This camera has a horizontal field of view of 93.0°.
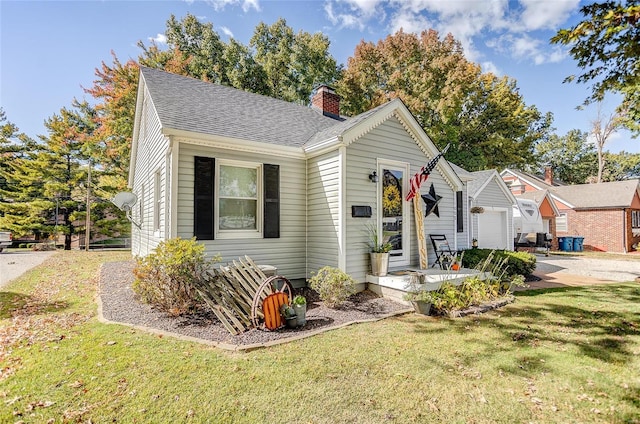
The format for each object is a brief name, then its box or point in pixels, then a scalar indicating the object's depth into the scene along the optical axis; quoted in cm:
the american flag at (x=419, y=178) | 818
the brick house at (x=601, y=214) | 2112
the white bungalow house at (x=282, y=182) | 672
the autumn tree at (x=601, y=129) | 2892
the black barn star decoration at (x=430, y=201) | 885
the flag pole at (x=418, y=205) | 824
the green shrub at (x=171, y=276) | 552
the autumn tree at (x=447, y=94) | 2167
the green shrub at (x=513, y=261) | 1000
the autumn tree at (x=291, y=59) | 2477
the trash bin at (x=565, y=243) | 2147
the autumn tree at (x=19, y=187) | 2136
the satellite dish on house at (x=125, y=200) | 952
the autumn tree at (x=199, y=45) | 2399
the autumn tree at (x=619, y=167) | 3512
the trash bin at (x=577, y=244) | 2130
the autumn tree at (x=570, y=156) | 4162
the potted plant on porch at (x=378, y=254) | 730
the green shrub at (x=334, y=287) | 625
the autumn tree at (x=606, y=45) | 474
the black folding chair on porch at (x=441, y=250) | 862
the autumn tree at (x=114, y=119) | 1770
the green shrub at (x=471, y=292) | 620
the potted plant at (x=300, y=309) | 514
